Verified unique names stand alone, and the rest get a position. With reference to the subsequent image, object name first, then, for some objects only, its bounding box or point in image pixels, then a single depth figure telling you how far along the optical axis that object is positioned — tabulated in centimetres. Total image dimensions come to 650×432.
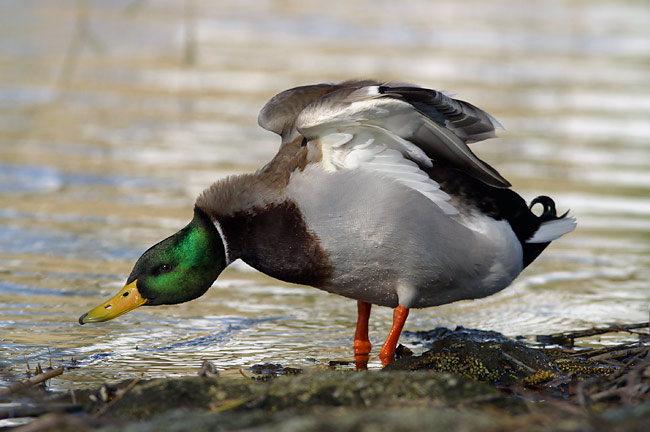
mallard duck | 998
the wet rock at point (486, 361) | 984
